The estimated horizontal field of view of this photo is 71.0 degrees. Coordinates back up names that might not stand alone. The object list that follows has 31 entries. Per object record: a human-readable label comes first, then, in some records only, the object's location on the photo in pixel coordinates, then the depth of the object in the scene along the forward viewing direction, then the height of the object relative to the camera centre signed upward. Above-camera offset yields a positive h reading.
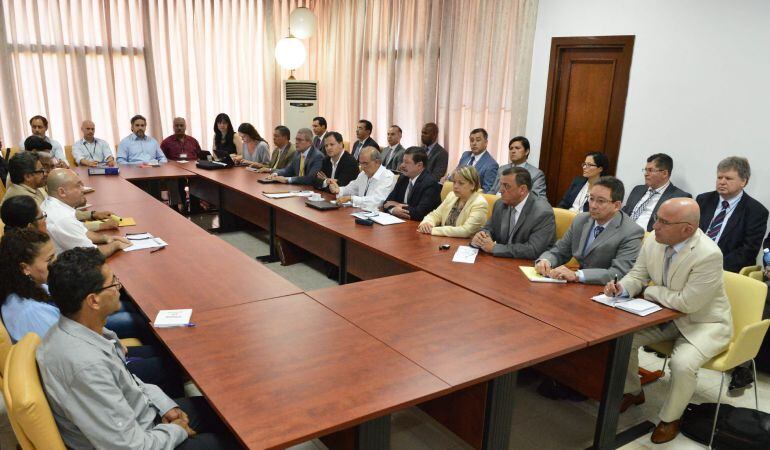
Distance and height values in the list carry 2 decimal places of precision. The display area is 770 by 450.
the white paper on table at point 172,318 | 2.36 -1.00
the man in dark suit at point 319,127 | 7.83 -0.46
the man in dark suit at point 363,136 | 7.48 -0.54
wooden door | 5.20 +0.02
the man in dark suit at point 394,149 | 7.18 -0.68
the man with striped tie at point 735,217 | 3.91 -0.77
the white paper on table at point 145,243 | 3.52 -1.01
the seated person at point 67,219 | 3.27 -0.80
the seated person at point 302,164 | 6.13 -0.81
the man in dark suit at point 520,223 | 3.59 -0.80
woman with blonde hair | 4.01 -0.83
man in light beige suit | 2.74 -0.95
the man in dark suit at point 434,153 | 6.87 -0.67
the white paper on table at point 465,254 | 3.46 -0.99
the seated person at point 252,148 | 7.41 -0.76
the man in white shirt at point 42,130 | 6.70 -0.56
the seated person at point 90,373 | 1.58 -0.84
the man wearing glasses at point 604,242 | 3.10 -0.80
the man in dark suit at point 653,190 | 4.54 -0.69
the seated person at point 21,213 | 2.93 -0.69
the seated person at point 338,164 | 5.93 -0.75
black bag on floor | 2.70 -1.58
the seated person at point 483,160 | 6.09 -0.66
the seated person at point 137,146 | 7.24 -0.78
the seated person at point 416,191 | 4.60 -0.78
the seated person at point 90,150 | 6.89 -0.82
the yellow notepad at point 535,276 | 3.11 -0.99
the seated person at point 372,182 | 5.07 -0.79
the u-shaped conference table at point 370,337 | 1.85 -1.00
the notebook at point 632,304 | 2.71 -0.99
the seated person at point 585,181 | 5.04 -0.72
